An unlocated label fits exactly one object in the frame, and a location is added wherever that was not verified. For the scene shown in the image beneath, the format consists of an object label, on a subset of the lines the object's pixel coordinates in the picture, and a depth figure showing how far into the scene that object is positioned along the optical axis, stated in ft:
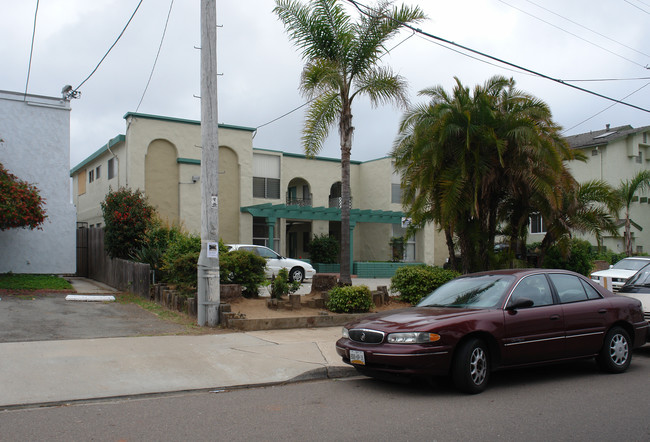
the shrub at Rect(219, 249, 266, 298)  40.73
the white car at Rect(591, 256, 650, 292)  54.49
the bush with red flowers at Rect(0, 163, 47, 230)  47.34
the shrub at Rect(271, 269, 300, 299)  41.04
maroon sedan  21.18
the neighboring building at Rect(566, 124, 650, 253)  112.68
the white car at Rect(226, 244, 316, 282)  71.36
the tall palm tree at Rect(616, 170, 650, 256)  95.35
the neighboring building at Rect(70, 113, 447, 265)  80.28
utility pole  34.71
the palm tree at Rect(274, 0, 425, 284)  45.52
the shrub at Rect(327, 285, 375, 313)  39.81
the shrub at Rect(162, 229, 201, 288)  40.47
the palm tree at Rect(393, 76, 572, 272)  43.98
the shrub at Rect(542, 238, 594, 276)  65.51
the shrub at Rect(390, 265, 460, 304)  43.93
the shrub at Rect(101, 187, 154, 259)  55.57
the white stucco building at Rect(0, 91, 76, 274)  58.29
